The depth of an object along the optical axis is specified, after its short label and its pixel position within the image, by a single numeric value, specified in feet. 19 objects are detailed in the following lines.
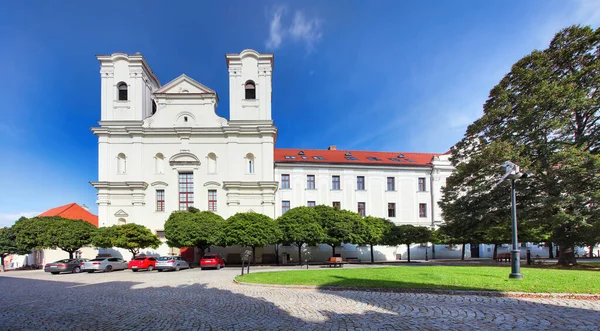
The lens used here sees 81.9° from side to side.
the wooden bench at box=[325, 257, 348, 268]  88.07
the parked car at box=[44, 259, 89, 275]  84.74
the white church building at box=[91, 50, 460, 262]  119.96
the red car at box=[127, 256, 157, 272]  88.17
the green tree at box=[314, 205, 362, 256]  101.40
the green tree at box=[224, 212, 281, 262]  94.94
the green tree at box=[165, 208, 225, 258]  94.84
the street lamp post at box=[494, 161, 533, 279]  42.96
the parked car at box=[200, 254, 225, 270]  89.86
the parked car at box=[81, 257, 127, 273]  88.22
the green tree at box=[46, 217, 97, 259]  101.04
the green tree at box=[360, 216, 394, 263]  104.94
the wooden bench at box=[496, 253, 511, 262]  104.96
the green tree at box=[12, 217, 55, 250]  102.12
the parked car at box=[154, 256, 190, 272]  86.51
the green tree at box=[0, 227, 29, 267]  122.11
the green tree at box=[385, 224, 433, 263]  111.55
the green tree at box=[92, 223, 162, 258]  100.17
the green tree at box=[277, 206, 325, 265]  97.91
